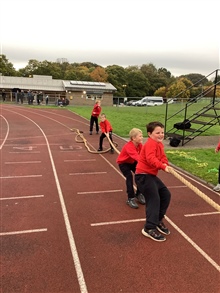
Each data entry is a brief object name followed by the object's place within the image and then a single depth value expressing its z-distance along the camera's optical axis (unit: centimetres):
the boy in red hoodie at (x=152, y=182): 395
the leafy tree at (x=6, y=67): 6169
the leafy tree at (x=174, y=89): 6475
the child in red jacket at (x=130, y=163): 495
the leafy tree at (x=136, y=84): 7458
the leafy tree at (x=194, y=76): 11675
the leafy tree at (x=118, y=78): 7044
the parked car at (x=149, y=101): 4462
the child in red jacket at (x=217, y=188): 623
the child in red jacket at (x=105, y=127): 972
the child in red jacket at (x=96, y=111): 1302
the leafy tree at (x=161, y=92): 7525
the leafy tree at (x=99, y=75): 7044
